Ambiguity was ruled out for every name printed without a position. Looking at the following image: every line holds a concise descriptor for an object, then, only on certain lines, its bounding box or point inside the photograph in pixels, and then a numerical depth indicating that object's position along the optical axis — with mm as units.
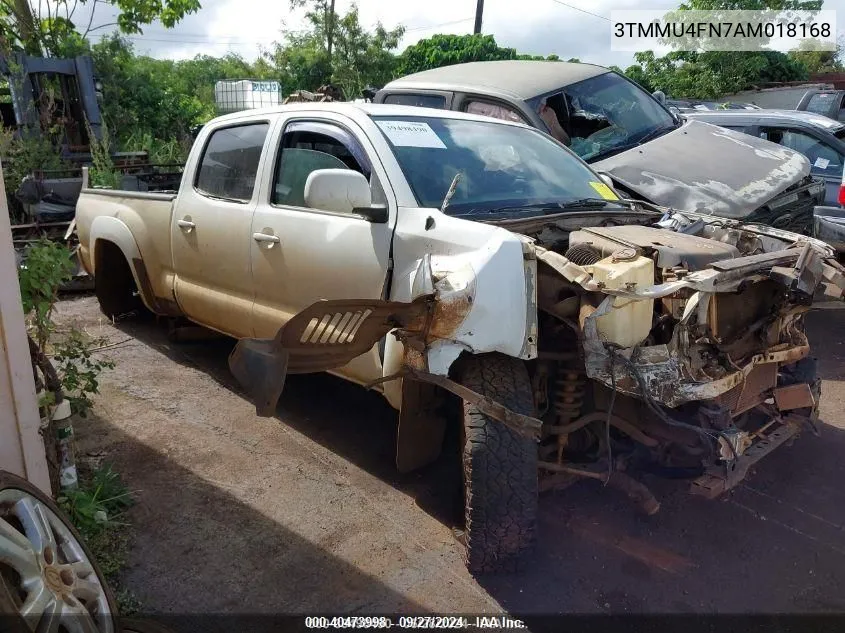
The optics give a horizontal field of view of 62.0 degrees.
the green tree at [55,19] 13180
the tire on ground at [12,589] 1769
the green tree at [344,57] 23250
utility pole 23250
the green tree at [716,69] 20844
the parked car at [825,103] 12070
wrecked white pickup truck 2684
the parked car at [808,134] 7355
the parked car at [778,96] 18031
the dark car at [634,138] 5246
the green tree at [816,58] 30078
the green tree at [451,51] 21094
